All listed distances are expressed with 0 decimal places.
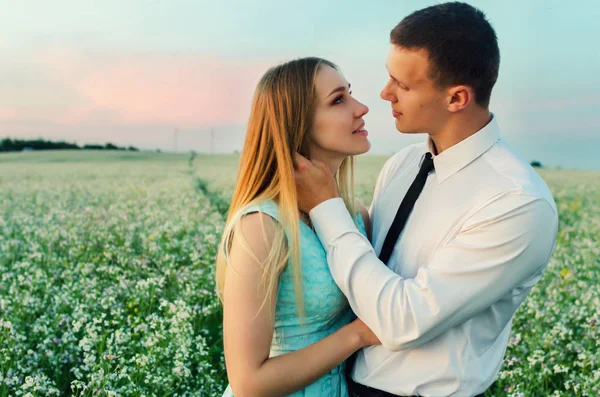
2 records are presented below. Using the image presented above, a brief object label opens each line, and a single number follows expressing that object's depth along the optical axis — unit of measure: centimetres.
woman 293
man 273
